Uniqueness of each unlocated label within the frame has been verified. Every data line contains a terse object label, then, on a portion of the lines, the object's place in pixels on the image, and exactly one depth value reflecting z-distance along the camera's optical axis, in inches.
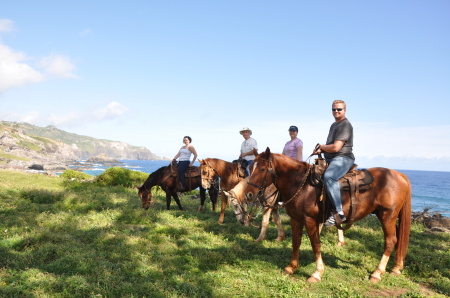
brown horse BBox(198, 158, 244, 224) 417.9
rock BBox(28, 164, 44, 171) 3088.1
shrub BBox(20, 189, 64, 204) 528.4
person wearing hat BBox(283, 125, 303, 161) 358.3
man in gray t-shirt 226.7
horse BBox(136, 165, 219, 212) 513.3
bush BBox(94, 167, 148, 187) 820.6
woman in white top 512.7
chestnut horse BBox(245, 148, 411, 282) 233.5
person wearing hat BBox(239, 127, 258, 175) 406.9
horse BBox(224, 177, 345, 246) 310.1
